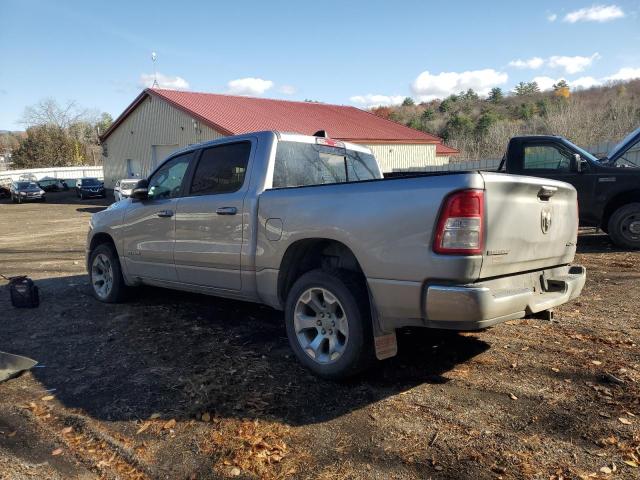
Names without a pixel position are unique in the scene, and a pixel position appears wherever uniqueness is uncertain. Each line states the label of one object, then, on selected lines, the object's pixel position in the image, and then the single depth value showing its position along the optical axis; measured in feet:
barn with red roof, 88.12
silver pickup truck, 10.18
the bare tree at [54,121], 237.04
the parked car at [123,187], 76.95
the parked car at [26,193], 110.95
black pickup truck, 28.63
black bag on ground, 20.68
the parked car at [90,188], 110.73
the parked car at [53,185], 149.28
